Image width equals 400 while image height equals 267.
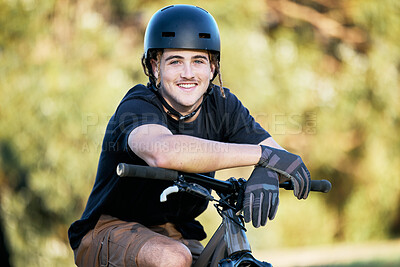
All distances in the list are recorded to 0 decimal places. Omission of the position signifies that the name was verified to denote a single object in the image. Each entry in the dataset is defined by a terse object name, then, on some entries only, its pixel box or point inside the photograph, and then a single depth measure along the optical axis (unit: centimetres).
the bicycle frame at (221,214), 531
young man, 597
